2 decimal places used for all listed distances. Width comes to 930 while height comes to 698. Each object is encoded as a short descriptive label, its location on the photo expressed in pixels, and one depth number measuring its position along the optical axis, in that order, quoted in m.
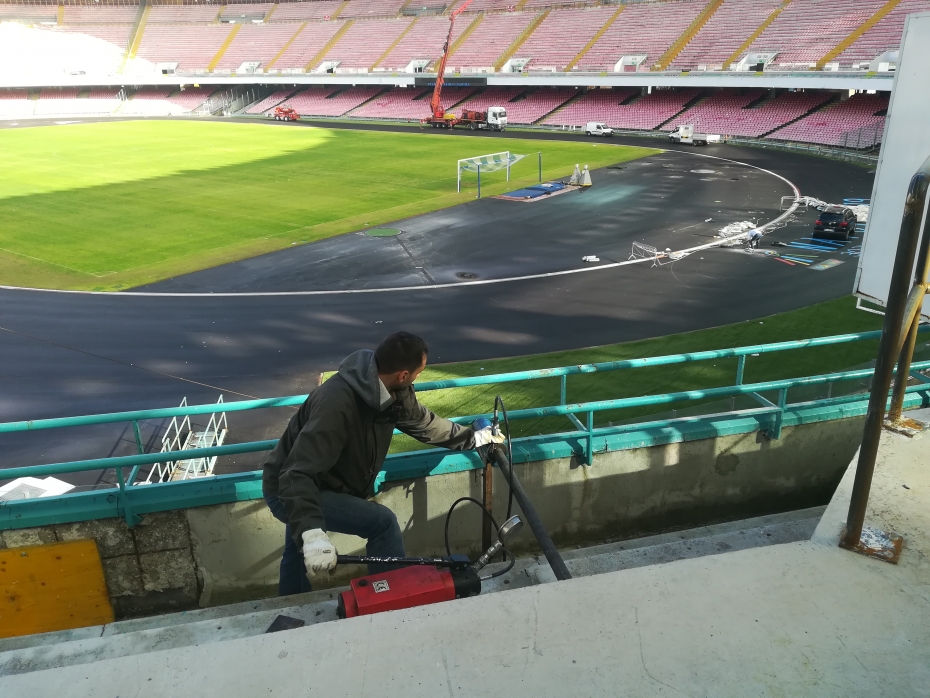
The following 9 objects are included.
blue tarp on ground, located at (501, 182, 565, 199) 30.55
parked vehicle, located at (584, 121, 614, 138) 52.09
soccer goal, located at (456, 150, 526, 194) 32.36
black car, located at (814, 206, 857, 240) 22.98
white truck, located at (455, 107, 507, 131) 55.81
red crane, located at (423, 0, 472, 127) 59.25
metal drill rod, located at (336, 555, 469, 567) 4.17
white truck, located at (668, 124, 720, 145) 47.16
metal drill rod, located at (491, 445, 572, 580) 4.12
